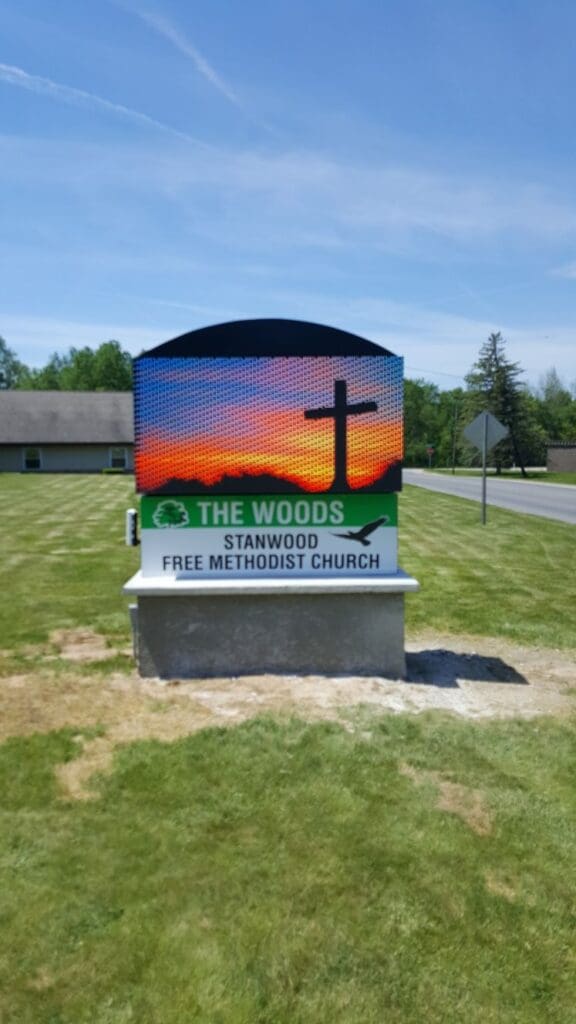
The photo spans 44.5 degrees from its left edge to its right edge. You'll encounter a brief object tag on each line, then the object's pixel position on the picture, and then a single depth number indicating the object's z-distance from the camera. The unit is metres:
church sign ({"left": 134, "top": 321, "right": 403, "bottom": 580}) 6.12
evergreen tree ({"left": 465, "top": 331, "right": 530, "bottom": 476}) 57.28
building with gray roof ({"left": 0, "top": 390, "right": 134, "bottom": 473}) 48.84
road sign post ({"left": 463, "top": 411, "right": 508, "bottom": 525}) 17.27
